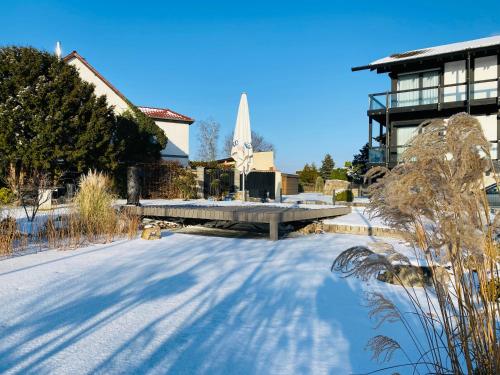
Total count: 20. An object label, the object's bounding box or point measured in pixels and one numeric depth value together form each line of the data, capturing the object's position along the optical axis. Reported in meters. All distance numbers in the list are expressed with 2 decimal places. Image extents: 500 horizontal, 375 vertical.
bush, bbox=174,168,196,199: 15.08
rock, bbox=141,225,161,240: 6.46
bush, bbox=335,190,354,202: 14.51
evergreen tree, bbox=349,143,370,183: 24.09
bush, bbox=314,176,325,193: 28.90
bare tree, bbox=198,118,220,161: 39.12
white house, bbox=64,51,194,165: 19.28
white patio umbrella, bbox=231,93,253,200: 11.63
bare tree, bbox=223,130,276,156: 44.06
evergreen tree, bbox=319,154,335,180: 38.81
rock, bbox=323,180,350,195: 23.23
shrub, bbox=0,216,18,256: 4.93
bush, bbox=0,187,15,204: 10.21
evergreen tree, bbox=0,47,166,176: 12.09
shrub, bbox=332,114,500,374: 1.44
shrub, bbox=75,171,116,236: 6.43
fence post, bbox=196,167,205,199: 15.73
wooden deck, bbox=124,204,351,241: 6.50
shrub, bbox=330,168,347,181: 27.48
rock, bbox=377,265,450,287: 3.72
